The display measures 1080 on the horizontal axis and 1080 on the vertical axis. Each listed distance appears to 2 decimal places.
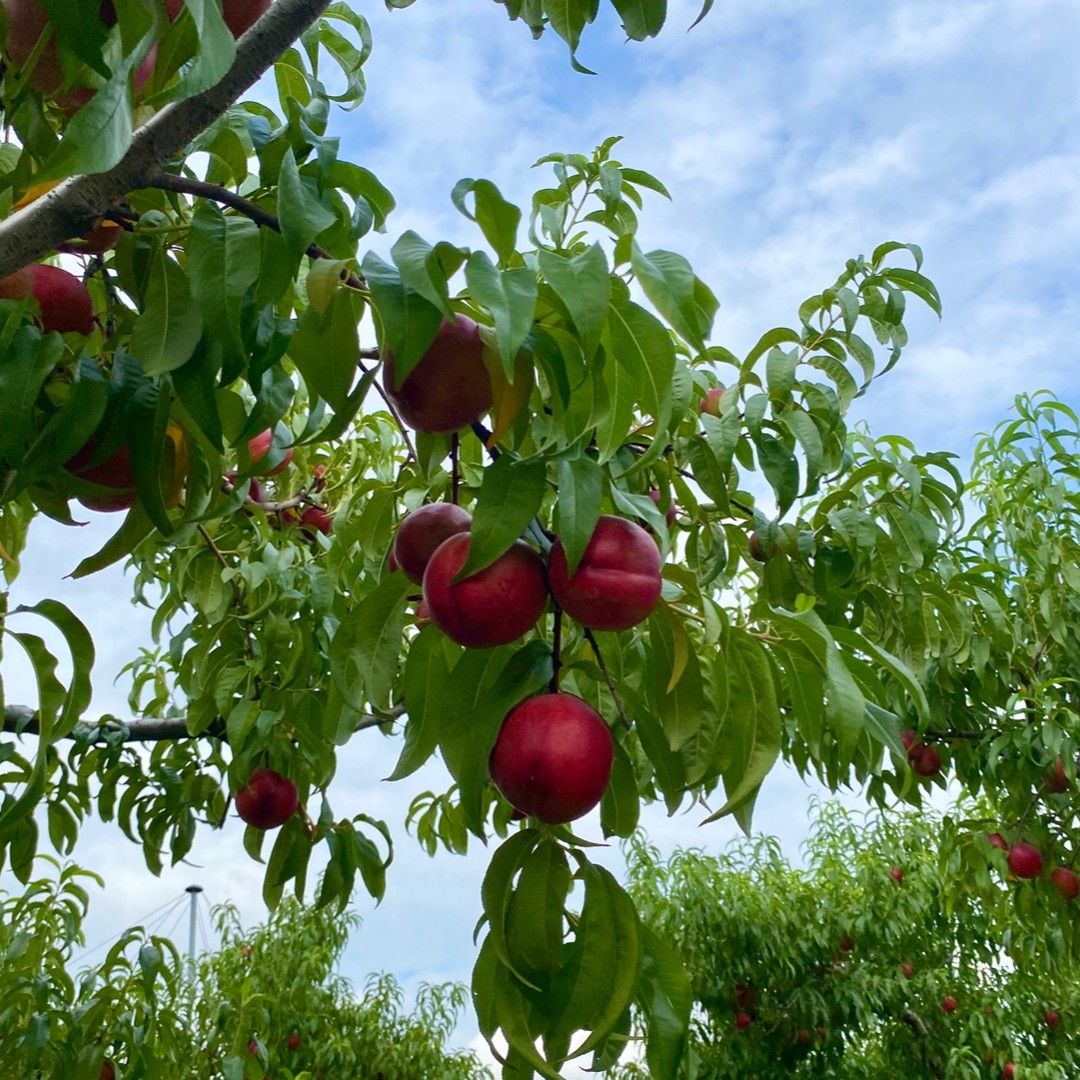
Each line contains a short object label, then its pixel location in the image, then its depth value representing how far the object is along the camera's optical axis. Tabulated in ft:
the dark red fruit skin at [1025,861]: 9.25
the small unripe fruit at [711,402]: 5.63
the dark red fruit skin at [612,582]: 2.17
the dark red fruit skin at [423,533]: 2.49
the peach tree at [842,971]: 16.37
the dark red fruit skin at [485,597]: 2.17
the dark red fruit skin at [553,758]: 2.17
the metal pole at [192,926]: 14.68
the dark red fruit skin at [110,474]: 2.56
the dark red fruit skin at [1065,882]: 9.34
